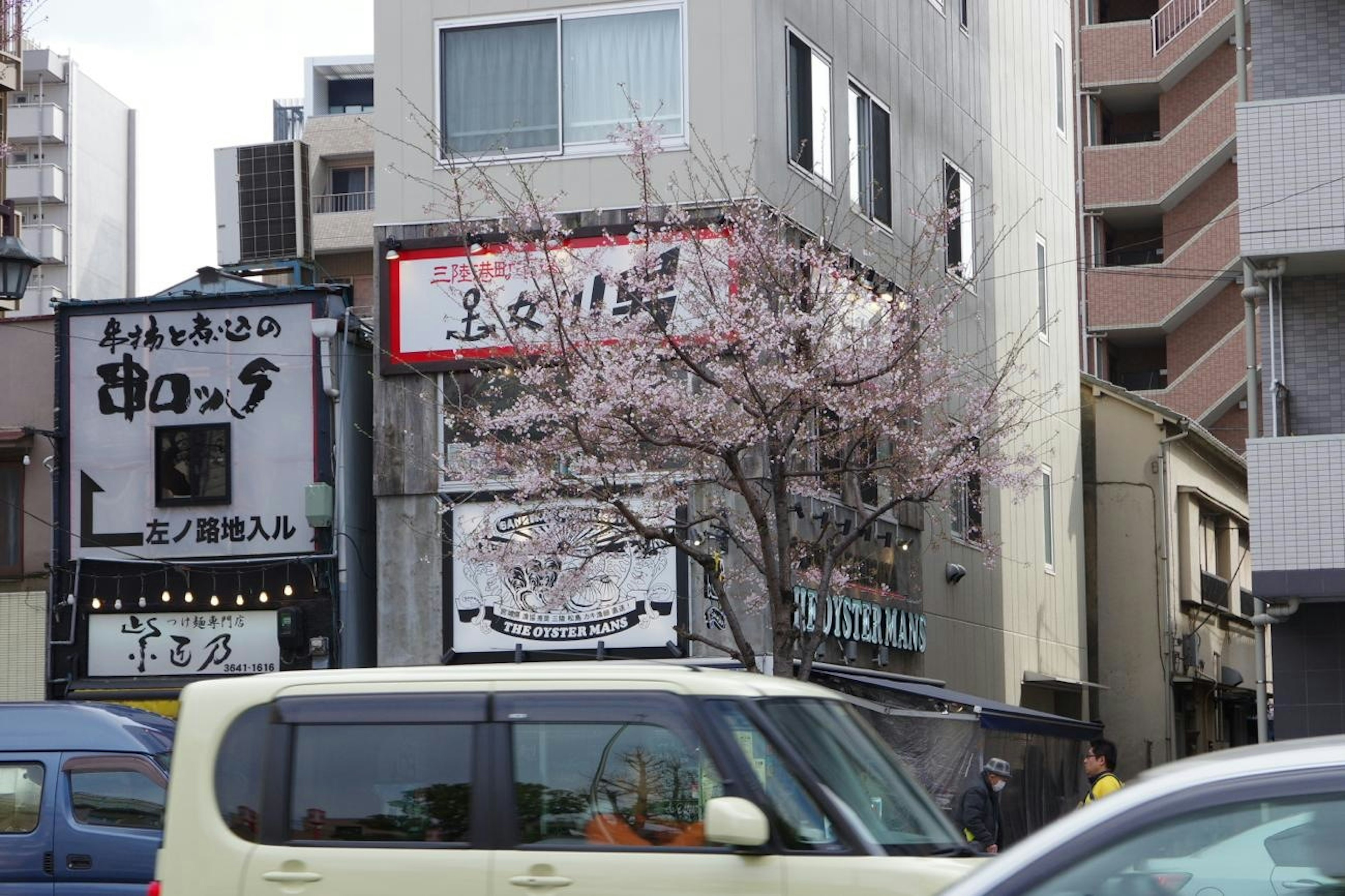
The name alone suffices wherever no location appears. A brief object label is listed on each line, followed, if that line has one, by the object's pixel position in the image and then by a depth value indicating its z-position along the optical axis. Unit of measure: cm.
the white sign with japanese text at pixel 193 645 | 2339
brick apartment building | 4388
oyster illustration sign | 2083
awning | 2000
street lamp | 1825
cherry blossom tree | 1730
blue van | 1370
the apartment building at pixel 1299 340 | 1994
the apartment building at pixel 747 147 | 2172
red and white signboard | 2023
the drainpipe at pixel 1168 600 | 3506
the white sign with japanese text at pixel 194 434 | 2366
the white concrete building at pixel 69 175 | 5853
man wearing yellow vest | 1369
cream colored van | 777
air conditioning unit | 3033
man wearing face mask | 1473
